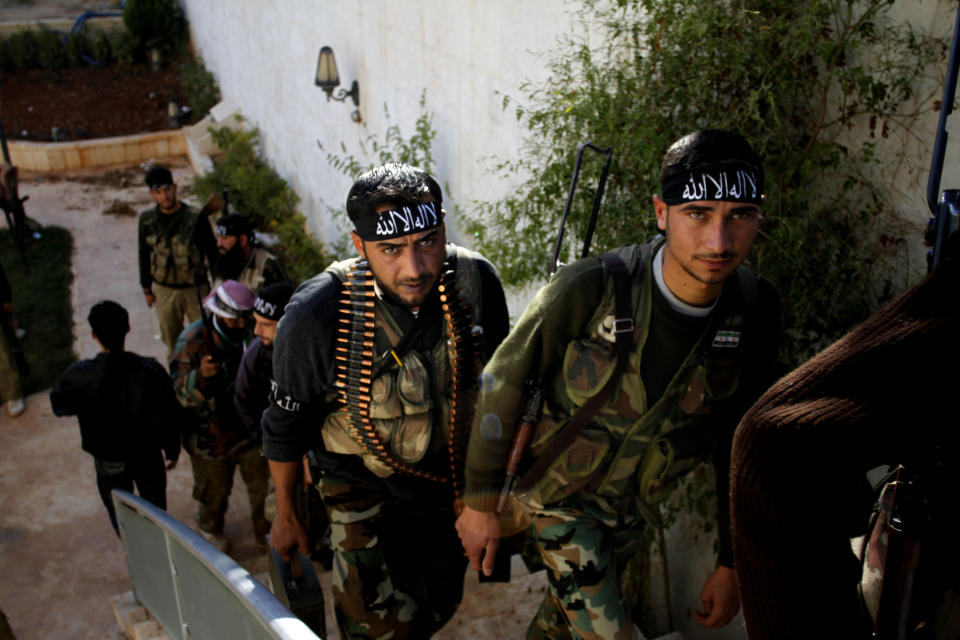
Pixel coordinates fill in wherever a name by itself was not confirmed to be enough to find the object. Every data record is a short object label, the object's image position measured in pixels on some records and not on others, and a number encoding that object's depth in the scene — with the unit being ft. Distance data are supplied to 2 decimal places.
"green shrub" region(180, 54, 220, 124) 57.31
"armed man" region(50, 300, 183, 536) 15.76
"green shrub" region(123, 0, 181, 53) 64.85
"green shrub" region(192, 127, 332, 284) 33.88
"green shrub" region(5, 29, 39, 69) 63.52
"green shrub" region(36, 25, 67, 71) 64.49
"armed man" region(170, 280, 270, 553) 16.39
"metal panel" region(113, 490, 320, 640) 8.35
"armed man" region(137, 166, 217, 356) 23.84
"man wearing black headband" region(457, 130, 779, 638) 8.02
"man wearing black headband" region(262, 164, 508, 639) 9.83
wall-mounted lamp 28.53
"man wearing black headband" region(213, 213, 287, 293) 20.72
